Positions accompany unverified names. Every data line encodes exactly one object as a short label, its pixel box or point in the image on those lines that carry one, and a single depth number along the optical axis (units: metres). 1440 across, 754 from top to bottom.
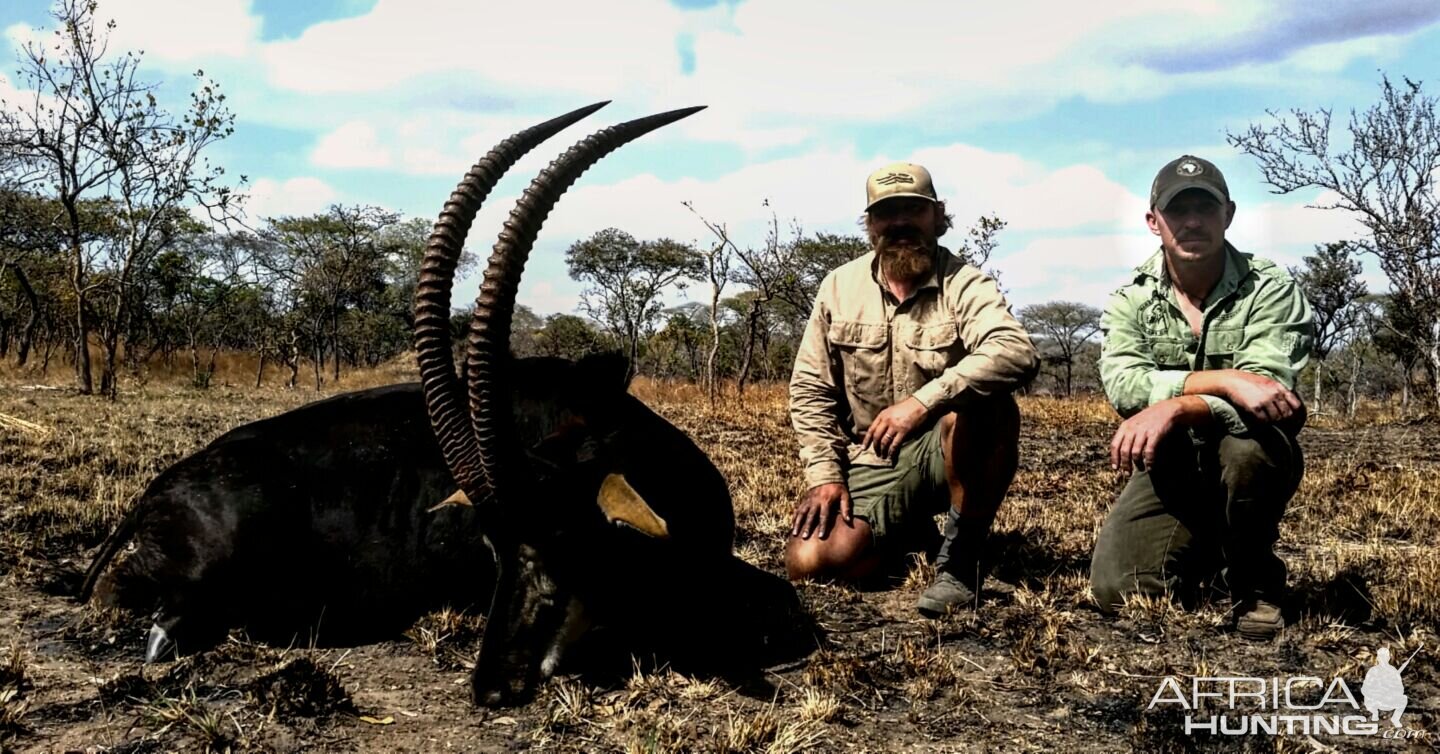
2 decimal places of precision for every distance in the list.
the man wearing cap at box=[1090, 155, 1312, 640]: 3.74
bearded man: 4.13
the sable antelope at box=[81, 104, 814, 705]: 3.10
